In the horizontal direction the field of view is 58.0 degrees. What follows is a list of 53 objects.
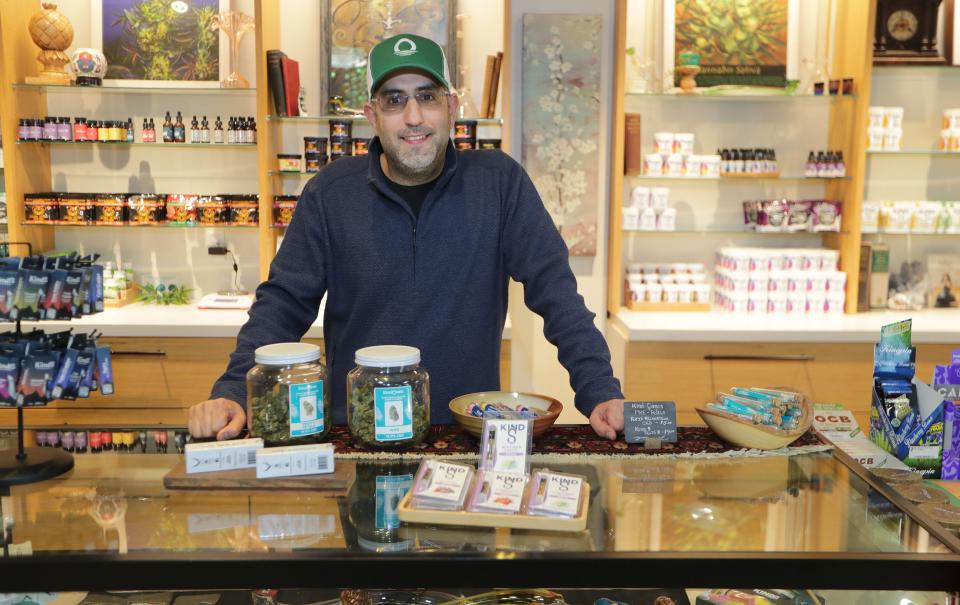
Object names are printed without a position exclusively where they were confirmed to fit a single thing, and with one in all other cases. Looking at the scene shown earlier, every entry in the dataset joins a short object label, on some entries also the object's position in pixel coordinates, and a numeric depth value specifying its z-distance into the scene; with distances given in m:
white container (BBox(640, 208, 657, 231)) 4.38
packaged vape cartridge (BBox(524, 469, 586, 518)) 1.36
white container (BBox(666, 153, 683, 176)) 4.32
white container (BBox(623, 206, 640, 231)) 4.36
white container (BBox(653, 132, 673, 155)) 4.32
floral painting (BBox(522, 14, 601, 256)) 4.23
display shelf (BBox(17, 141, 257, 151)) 4.40
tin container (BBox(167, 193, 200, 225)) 4.34
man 2.33
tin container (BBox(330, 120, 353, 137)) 4.27
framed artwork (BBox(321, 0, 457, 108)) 4.39
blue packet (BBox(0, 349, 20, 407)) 1.61
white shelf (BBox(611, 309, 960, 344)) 3.88
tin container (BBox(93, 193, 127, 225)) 4.29
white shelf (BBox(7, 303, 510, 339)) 3.89
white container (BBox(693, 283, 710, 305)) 4.38
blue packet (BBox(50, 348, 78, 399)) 1.66
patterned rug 1.72
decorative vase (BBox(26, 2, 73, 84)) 4.11
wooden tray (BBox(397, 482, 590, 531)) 1.33
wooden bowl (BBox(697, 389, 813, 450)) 1.75
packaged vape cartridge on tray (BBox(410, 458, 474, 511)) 1.38
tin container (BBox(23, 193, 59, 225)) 4.23
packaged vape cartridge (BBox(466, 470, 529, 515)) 1.36
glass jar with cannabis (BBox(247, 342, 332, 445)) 1.66
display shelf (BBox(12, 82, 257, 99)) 4.34
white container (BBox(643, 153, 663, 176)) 4.32
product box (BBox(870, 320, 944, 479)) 2.01
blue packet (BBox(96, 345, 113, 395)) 1.71
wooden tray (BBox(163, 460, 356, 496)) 1.47
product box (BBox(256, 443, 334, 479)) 1.47
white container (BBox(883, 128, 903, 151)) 4.31
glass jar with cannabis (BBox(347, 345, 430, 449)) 1.66
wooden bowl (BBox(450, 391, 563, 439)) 1.78
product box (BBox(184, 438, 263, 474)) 1.50
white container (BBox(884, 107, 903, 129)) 4.29
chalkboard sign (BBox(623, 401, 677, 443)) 1.79
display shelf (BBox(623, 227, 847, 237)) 4.50
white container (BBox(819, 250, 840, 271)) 4.32
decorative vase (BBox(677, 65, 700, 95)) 4.30
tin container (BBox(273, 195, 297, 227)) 4.32
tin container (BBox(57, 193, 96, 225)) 4.25
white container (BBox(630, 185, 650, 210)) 4.40
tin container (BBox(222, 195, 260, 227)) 4.32
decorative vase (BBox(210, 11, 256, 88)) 4.29
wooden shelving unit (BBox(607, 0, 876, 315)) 4.18
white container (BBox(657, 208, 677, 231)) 4.39
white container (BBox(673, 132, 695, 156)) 4.33
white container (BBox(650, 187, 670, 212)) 4.40
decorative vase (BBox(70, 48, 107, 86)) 4.19
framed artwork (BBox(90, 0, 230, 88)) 4.37
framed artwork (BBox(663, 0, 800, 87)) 4.42
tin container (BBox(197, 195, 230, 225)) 4.32
